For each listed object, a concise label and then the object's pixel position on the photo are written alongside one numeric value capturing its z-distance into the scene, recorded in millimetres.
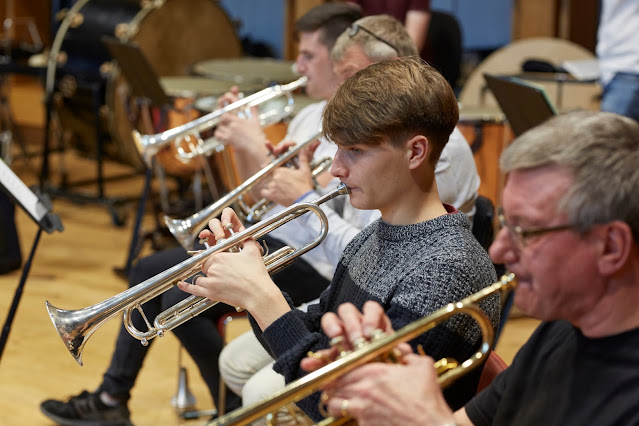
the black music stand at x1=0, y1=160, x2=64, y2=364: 4477
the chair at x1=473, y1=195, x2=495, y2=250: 4398
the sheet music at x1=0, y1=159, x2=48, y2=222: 4473
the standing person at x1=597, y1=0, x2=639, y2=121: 6828
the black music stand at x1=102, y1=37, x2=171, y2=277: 7578
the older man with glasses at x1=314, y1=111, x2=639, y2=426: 2105
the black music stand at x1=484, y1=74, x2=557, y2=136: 4750
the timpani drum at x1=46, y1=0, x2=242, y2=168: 9953
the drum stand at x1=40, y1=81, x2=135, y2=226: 9961
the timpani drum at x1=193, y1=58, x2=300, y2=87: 8687
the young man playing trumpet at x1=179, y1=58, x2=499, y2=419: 2867
